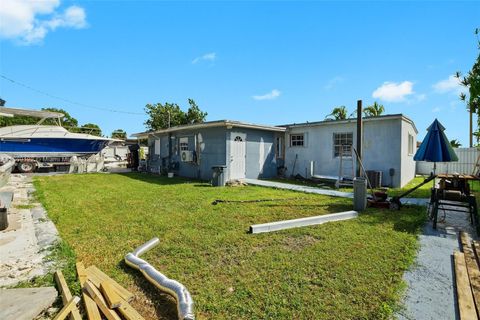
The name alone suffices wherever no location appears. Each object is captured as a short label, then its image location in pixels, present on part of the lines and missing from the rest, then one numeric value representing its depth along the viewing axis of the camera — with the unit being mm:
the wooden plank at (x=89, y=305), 2215
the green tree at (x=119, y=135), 39131
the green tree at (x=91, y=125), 46809
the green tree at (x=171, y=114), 32312
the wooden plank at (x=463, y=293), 2316
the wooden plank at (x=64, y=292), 2211
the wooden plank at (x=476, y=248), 3596
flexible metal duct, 2205
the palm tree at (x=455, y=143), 21397
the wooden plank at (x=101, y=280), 2557
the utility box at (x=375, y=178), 10359
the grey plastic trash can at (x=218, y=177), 10812
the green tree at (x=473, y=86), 5681
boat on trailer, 15812
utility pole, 15730
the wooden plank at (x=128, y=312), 2193
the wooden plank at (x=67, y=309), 2207
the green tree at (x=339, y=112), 22203
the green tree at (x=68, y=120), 43694
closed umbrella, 6289
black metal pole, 6824
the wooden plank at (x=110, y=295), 2331
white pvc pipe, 4684
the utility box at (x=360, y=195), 6238
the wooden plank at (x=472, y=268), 2656
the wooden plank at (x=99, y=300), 2203
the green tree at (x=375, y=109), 21234
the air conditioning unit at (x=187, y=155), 13461
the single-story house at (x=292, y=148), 10516
